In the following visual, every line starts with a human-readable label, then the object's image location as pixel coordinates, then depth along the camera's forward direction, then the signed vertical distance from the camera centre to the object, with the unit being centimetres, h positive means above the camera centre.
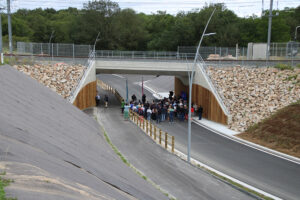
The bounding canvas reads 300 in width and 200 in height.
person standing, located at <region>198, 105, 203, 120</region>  2659 -468
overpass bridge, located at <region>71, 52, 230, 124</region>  2597 -174
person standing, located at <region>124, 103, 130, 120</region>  2477 -439
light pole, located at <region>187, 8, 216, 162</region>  1578 -429
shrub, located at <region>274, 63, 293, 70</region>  2566 -81
